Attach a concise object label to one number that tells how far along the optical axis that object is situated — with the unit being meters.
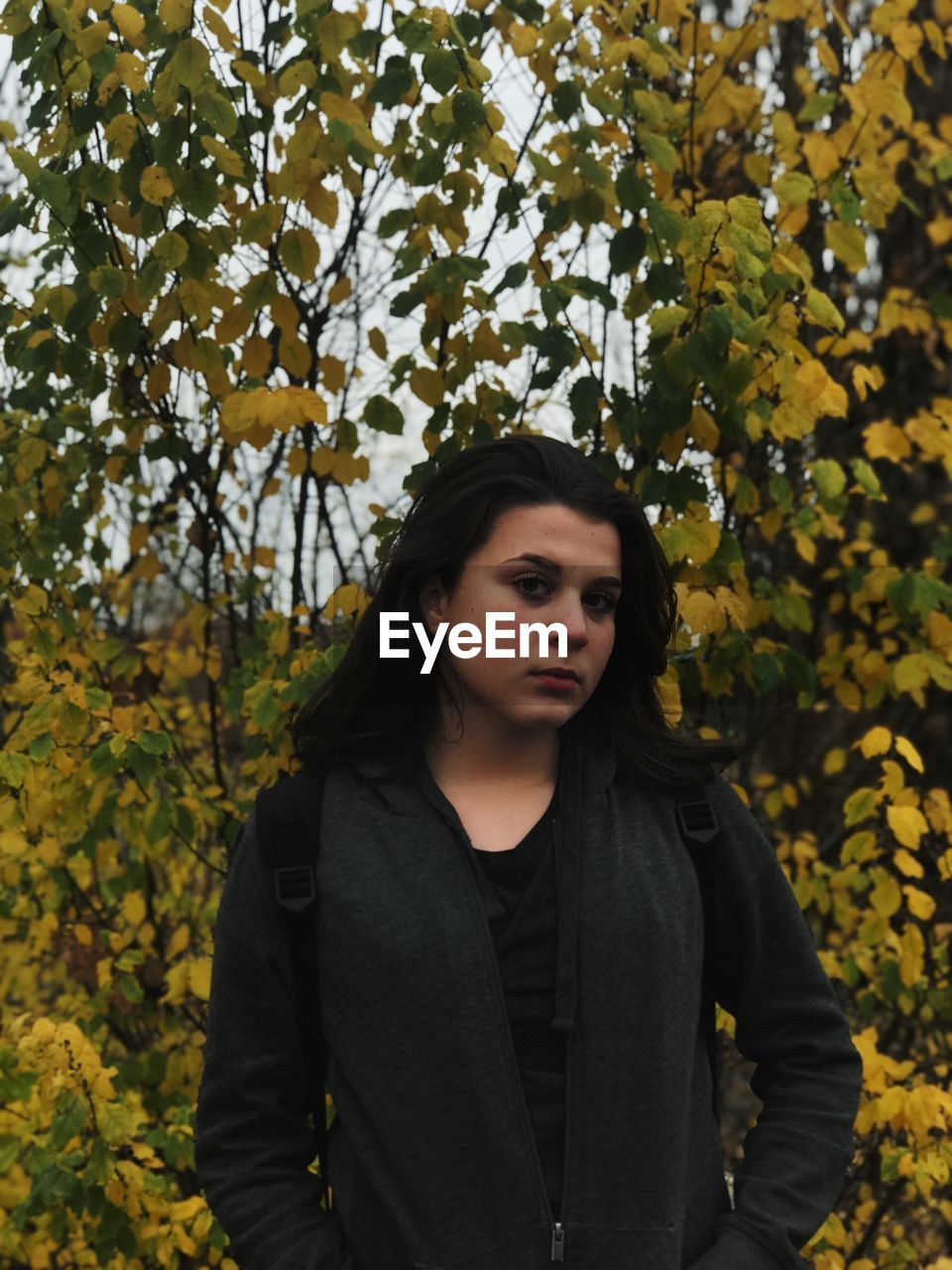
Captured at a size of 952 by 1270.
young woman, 1.44
